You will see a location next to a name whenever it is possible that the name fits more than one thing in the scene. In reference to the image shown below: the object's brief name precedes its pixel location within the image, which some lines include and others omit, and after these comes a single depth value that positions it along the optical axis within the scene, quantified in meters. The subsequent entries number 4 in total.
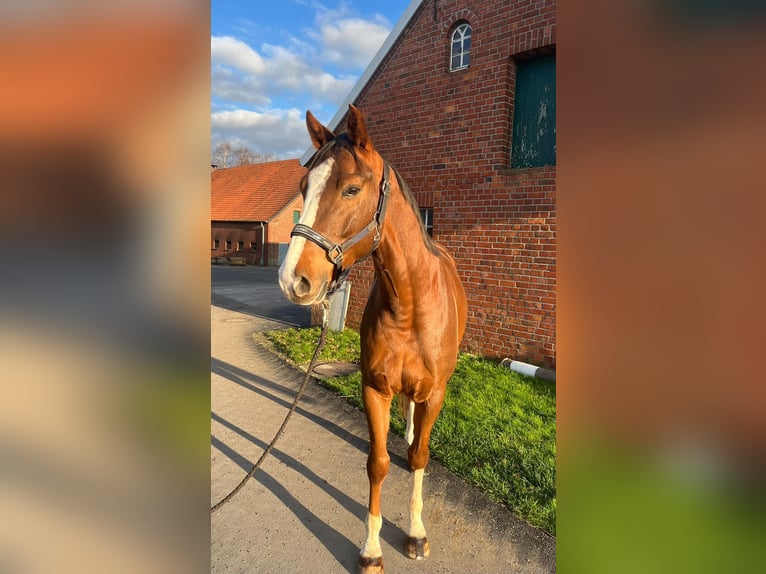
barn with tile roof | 27.36
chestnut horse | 1.88
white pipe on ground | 5.38
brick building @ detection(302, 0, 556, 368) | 5.66
